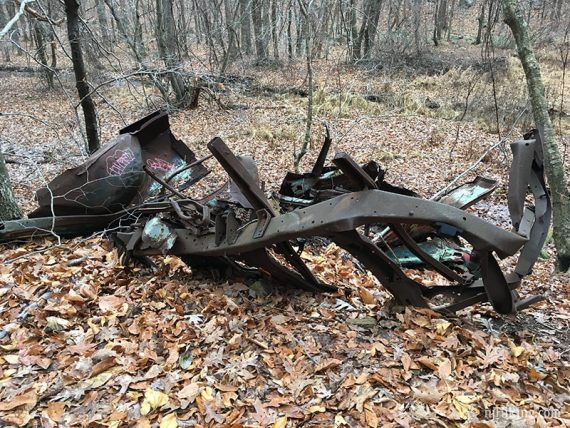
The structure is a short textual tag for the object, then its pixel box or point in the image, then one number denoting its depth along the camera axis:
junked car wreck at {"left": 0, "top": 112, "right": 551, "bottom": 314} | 3.06
